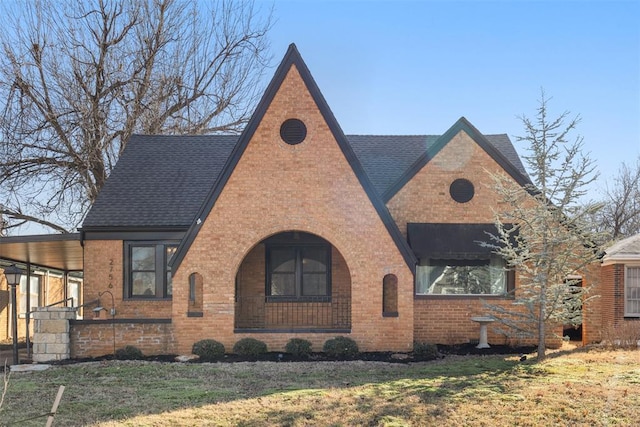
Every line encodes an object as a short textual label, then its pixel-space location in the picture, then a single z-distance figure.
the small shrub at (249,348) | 15.45
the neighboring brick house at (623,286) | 19.34
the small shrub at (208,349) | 15.31
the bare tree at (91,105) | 27.69
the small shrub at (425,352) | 15.28
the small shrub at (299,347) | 15.43
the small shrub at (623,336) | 16.28
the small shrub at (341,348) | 15.35
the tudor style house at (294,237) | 15.97
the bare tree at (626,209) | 43.94
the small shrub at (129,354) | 15.34
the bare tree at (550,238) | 13.92
